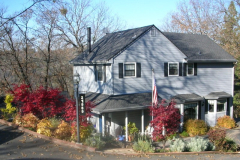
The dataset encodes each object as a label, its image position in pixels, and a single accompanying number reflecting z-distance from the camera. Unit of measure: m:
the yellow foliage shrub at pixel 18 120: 15.29
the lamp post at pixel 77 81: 11.89
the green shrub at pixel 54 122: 14.54
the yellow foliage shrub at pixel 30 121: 14.71
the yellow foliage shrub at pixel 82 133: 12.71
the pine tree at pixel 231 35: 31.11
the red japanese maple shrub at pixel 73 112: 12.73
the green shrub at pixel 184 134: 17.50
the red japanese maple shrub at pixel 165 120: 12.80
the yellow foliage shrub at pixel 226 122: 19.64
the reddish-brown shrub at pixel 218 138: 13.30
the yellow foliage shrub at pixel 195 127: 17.62
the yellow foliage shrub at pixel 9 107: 17.45
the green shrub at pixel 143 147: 12.36
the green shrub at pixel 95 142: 11.99
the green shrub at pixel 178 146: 12.50
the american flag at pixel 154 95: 13.98
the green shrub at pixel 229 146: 13.23
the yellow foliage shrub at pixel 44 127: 13.48
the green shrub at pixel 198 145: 12.64
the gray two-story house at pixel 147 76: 16.12
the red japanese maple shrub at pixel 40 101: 14.91
